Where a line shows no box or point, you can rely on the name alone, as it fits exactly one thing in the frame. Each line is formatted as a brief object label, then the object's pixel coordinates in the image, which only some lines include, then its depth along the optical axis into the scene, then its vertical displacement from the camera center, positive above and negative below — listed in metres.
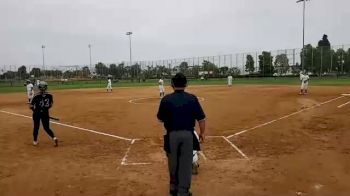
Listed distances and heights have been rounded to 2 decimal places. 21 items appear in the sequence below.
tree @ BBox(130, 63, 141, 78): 94.33 -0.76
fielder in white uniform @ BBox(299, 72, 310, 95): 29.78 -1.15
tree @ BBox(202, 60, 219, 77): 86.36 -0.29
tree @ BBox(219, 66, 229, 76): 84.07 -0.88
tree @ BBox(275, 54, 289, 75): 74.38 +0.11
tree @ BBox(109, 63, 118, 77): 97.94 -0.72
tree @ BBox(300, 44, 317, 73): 75.31 +0.88
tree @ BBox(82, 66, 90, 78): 95.59 -1.05
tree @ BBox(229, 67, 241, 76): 81.59 -1.06
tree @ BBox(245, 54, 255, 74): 79.88 +0.09
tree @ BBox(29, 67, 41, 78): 90.29 -0.86
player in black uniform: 12.29 -1.03
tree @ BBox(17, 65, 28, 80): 86.61 -0.81
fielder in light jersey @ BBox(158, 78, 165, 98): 31.94 -1.59
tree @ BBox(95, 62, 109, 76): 98.64 -0.49
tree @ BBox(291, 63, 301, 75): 72.24 -0.74
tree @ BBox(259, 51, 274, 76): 76.83 +0.31
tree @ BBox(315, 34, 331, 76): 74.56 +0.86
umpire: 6.01 -0.81
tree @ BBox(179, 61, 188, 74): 90.44 -0.04
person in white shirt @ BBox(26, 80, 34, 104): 26.02 -1.26
